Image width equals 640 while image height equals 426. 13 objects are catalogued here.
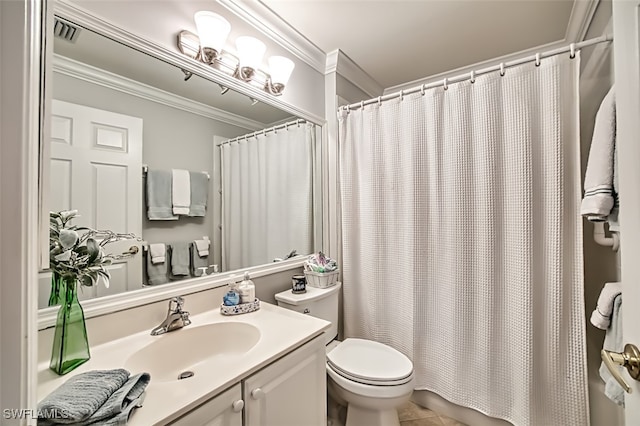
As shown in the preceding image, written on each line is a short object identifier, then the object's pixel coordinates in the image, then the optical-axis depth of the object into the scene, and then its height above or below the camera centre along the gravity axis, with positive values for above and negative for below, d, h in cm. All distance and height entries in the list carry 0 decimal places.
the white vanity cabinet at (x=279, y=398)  73 -58
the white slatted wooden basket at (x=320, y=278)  169 -40
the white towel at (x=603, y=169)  95 +17
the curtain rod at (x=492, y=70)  118 +77
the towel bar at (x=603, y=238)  113 -10
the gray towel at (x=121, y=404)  58 -43
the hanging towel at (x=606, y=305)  101 -35
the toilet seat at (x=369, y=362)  132 -79
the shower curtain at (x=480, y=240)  128 -14
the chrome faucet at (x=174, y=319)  103 -41
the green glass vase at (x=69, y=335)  78 -36
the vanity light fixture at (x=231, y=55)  119 +79
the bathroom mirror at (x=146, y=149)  92 +30
